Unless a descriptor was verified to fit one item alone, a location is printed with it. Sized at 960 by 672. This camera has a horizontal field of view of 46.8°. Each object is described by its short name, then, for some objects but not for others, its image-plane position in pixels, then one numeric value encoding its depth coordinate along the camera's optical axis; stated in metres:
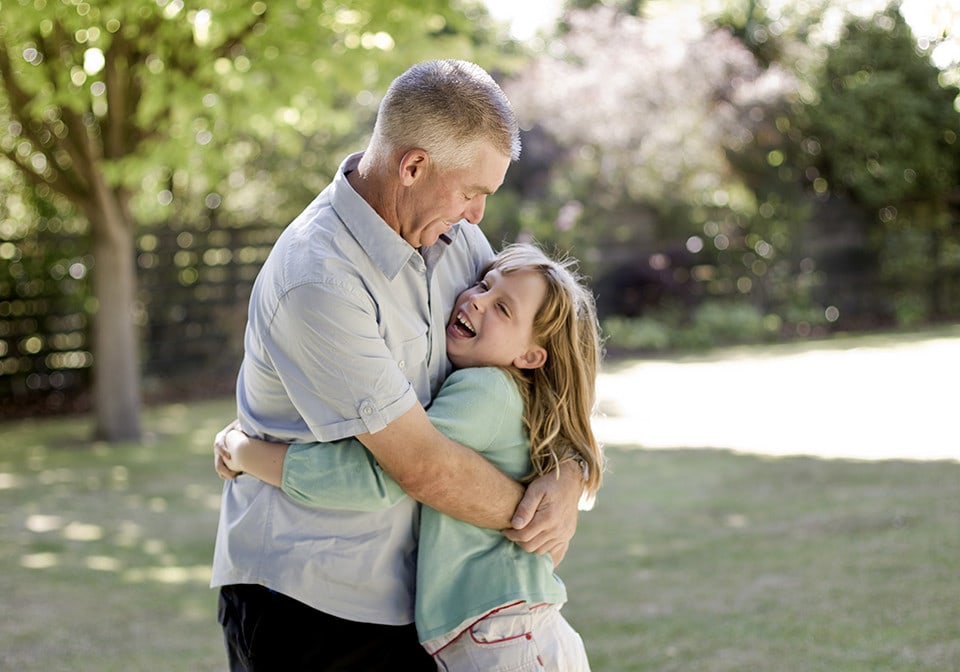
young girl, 2.12
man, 2.00
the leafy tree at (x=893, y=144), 16.09
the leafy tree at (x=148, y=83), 7.48
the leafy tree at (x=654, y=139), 14.95
